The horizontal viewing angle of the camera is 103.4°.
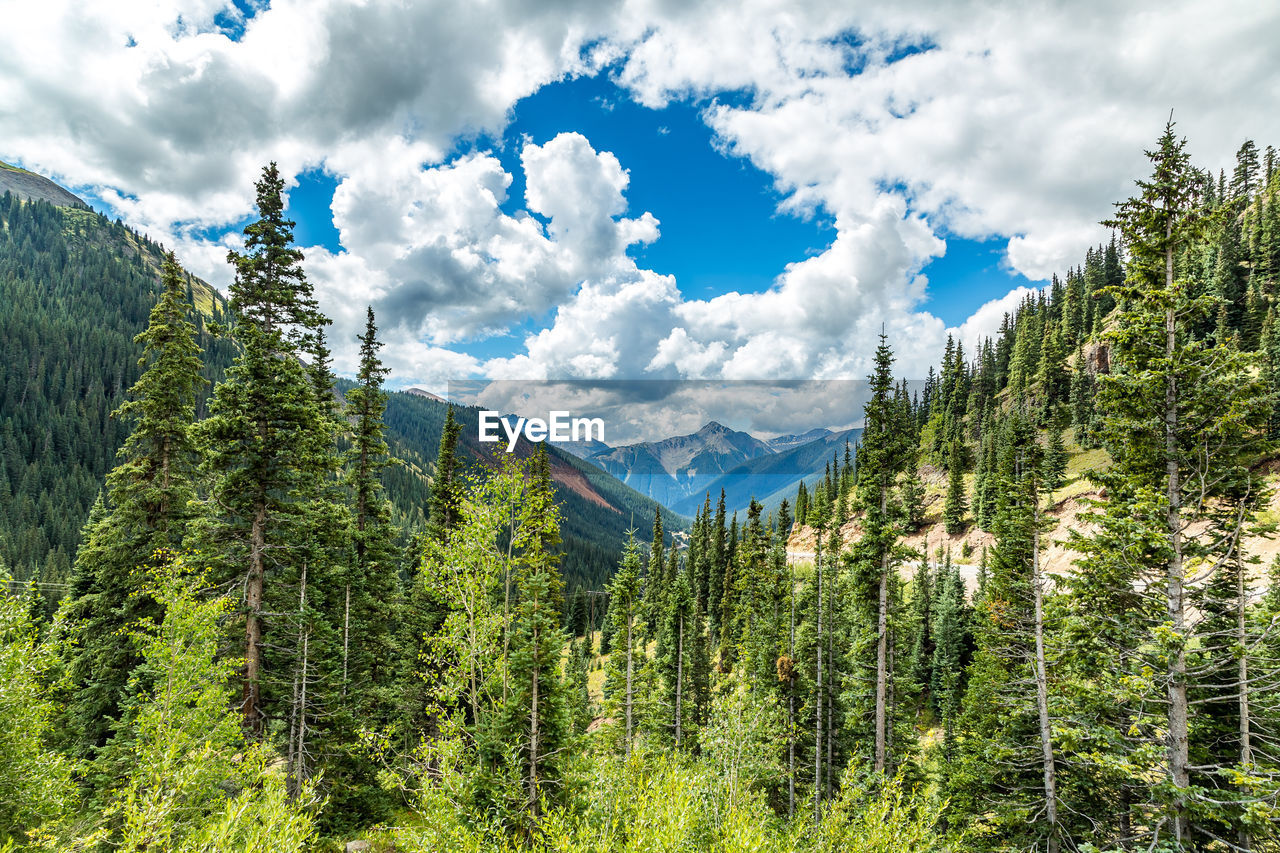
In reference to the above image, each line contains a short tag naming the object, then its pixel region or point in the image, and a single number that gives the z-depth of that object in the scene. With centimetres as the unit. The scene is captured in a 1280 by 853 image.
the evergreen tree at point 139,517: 1955
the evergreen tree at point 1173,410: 1308
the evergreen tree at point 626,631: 2923
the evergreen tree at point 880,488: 2186
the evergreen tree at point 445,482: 2991
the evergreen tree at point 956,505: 9350
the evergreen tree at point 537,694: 1320
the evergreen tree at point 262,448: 1884
